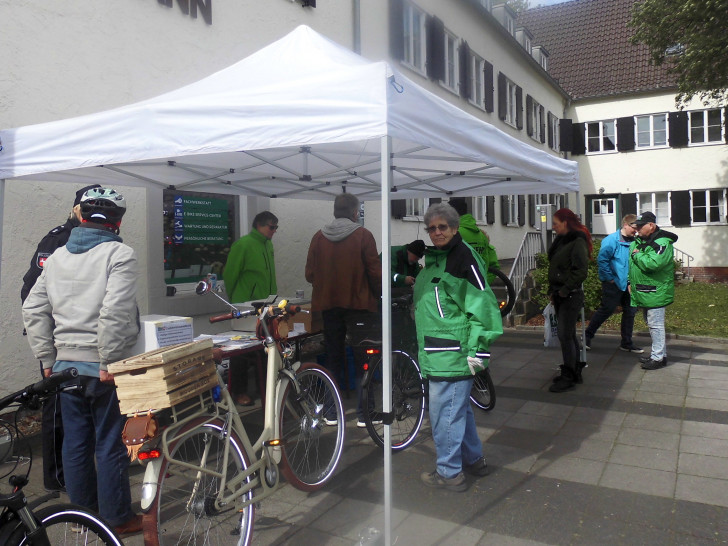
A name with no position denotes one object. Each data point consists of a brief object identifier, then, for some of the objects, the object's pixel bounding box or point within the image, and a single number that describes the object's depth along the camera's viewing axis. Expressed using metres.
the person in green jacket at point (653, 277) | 7.17
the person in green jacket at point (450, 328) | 3.66
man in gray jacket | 3.12
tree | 12.20
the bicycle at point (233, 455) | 2.74
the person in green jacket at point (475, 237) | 6.67
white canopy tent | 3.02
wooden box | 2.73
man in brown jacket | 5.08
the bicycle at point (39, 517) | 1.98
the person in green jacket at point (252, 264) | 6.02
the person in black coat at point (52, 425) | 3.88
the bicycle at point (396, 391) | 4.36
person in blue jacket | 8.00
